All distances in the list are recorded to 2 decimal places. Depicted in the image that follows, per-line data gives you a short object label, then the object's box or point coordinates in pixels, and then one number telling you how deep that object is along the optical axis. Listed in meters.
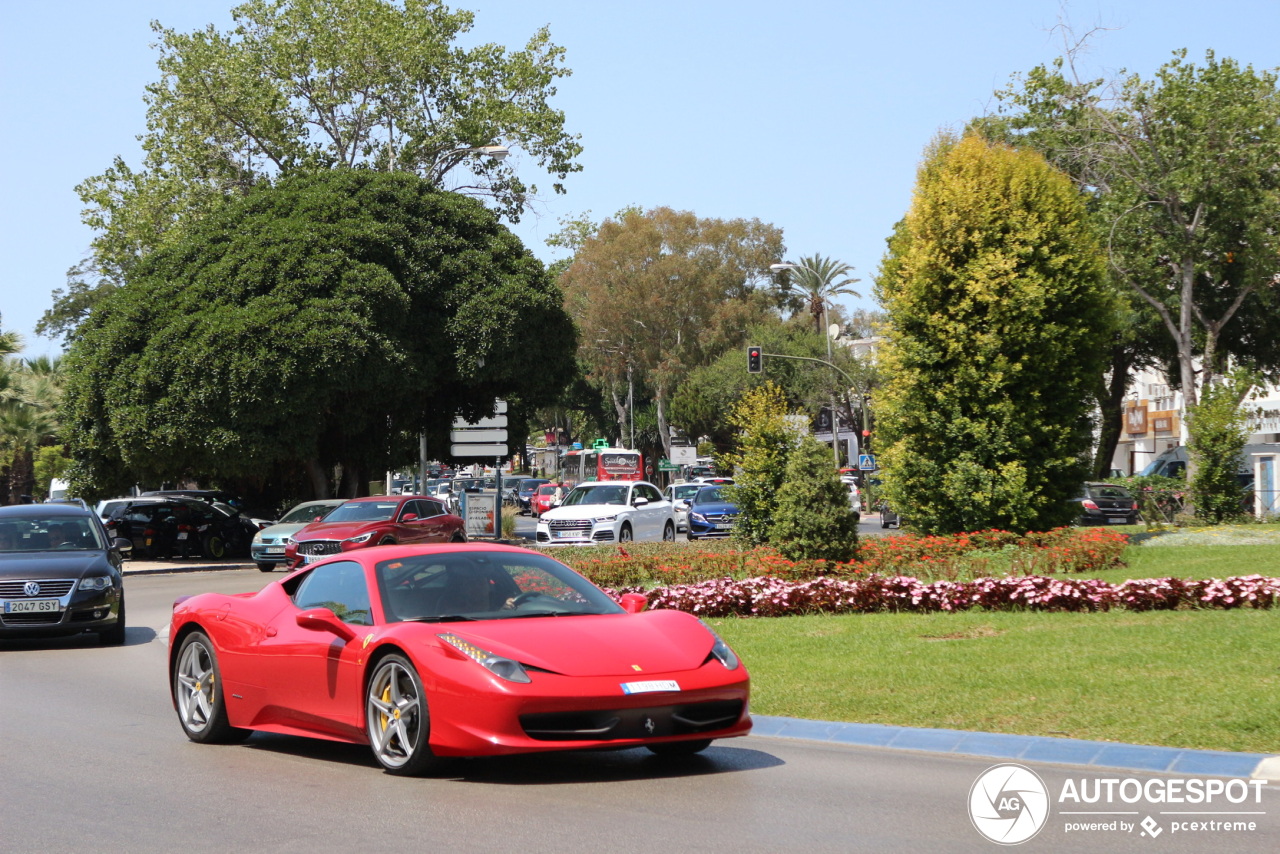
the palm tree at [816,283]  88.69
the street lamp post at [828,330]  59.81
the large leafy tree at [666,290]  79.25
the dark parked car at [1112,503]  41.72
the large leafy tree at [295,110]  47.12
